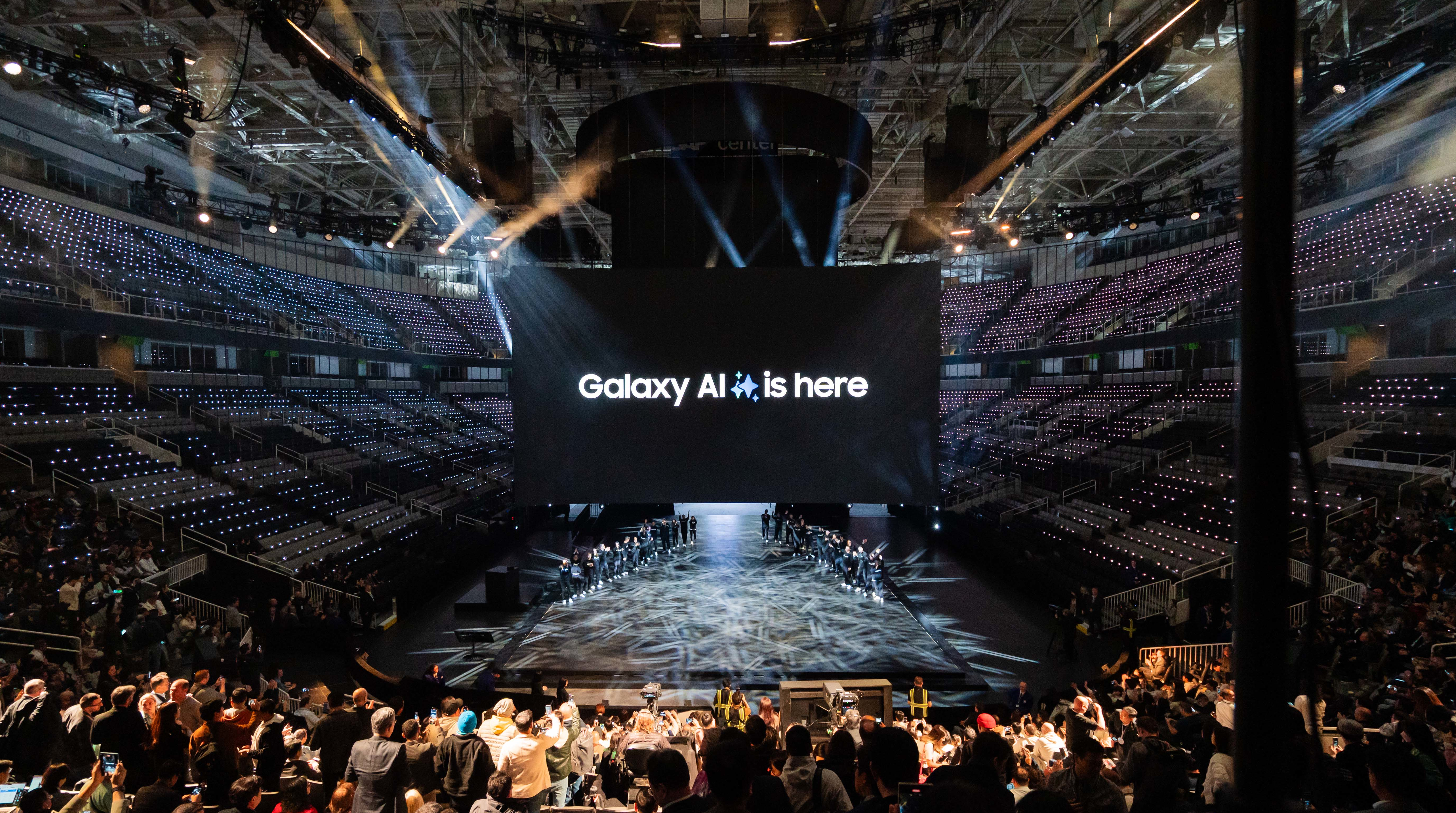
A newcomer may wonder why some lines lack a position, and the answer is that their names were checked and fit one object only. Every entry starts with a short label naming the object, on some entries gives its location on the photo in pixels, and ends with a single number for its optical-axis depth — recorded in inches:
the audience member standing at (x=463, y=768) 173.5
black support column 31.8
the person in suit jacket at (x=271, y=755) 179.0
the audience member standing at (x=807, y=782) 136.6
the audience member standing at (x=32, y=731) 207.6
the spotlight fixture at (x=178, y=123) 359.3
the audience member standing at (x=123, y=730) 183.5
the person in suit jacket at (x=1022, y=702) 323.9
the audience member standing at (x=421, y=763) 174.9
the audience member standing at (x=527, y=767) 179.3
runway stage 409.7
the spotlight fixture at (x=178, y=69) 334.0
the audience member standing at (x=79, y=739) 207.6
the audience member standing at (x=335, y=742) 189.3
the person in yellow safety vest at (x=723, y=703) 282.0
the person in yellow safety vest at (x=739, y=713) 264.8
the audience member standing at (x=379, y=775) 161.6
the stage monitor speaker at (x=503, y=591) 526.6
